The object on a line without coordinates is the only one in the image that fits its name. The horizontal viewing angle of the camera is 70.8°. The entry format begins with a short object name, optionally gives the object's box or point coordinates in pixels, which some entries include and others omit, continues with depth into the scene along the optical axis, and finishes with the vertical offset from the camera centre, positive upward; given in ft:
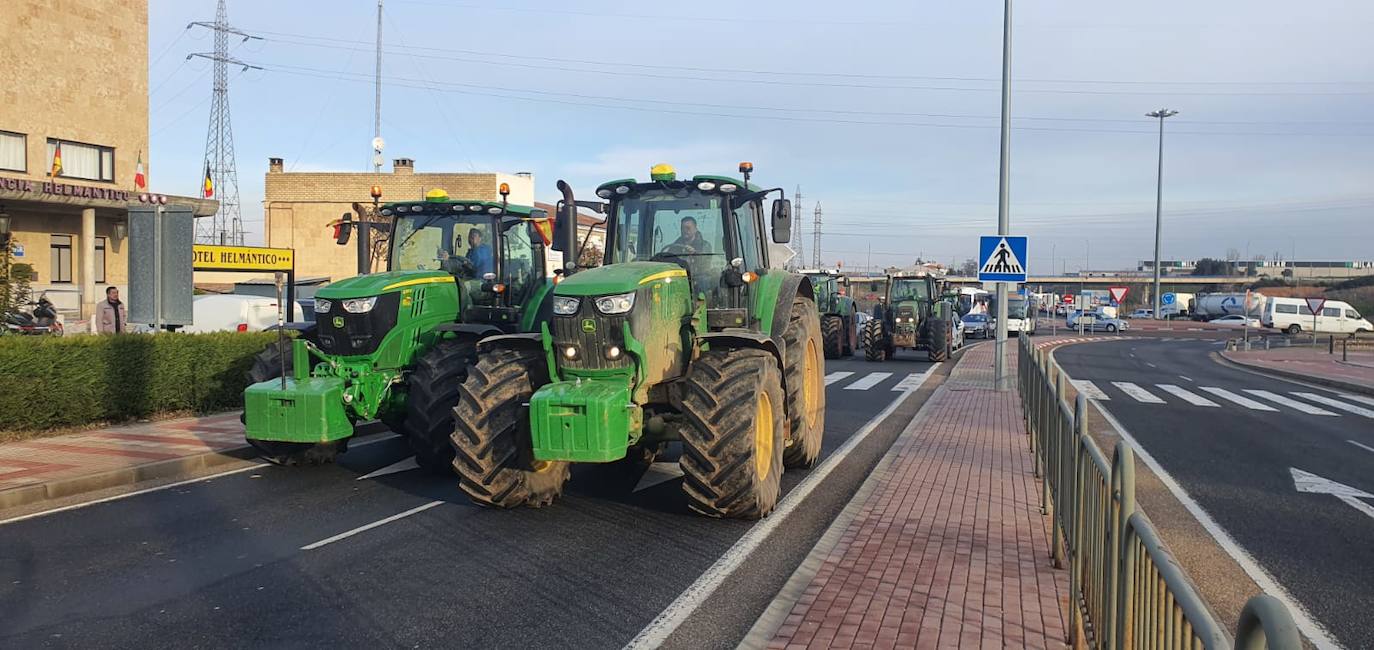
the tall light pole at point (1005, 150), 62.59 +9.09
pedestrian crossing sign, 56.13 +1.90
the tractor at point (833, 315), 94.38 -2.78
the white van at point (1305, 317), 175.83 -4.20
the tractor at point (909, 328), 91.76 -3.74
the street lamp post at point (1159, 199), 178.09 +17.23
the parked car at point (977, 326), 169.37 -6.31
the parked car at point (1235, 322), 204.40 -6.28
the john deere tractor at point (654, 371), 23.57 -2.26
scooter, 41.47 -2.22
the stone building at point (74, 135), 78.84 +12.22
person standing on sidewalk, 50.88 -2.10
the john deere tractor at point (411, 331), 28.12 -1.60
